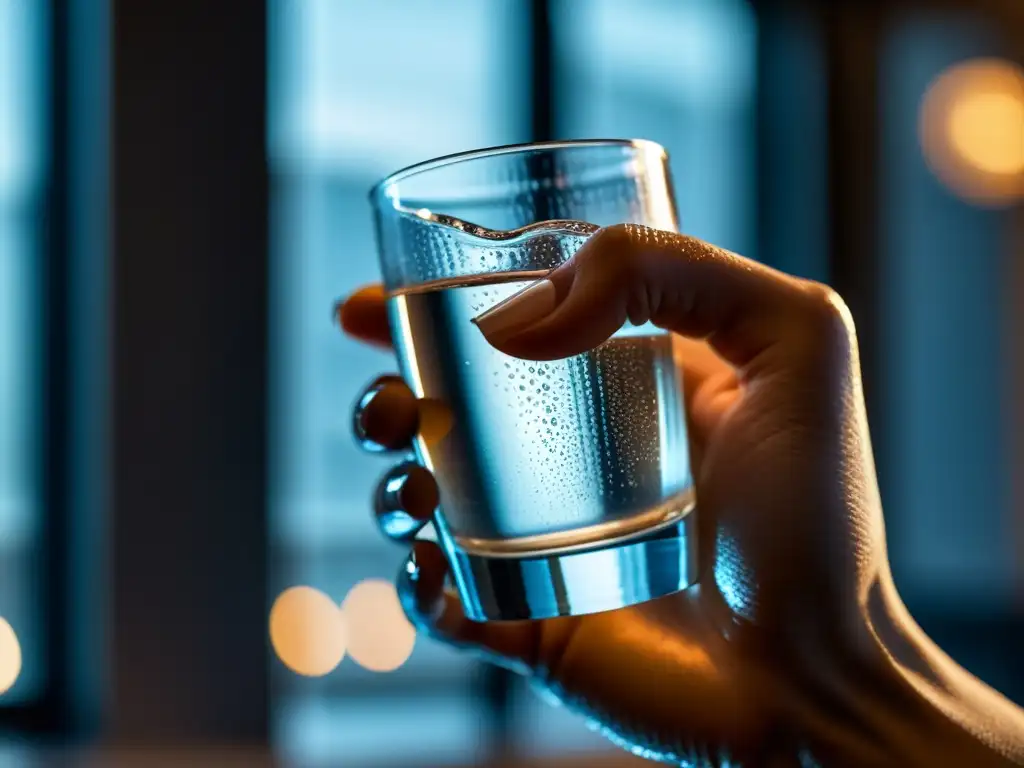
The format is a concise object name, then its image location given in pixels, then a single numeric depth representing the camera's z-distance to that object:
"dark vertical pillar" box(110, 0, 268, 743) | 2.12
